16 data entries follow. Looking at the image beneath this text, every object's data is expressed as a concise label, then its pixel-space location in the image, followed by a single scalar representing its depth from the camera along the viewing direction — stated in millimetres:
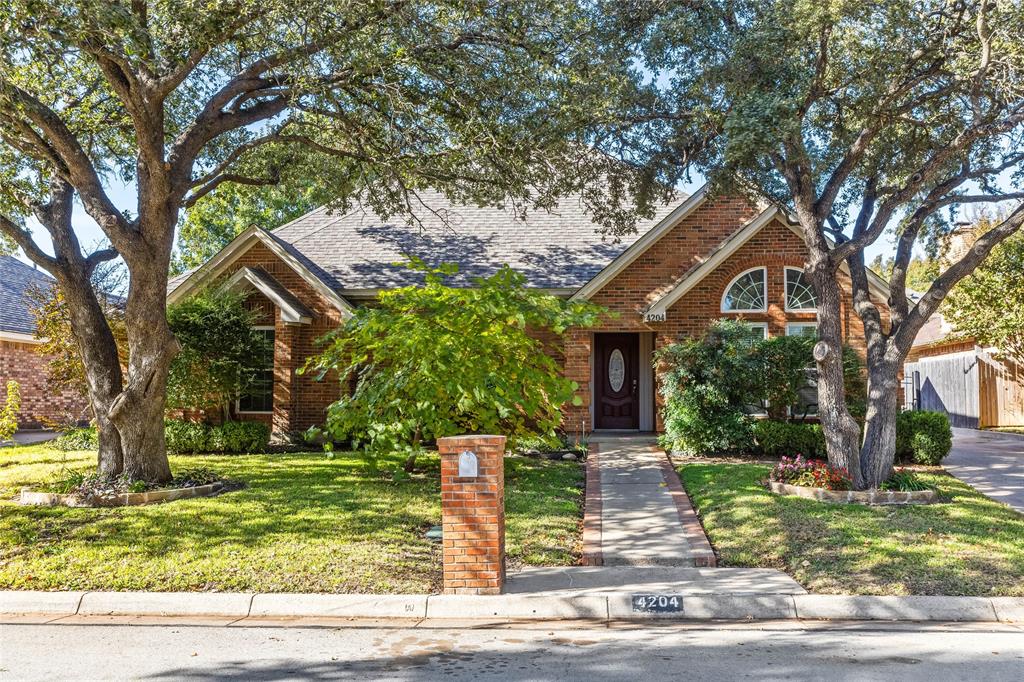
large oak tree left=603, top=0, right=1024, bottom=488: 10039
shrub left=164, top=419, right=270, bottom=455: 15539
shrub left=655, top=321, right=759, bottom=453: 14281
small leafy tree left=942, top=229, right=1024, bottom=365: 20875
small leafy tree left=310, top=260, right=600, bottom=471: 9859
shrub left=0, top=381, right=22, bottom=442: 13810
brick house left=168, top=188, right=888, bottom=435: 16422
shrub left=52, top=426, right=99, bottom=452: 15758
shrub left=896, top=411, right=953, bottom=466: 13789
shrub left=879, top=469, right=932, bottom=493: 10617
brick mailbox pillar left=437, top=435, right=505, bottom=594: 7070
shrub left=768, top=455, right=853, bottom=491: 10648
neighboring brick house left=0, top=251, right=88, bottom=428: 22422
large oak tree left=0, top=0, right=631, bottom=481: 9602
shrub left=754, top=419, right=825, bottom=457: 14211
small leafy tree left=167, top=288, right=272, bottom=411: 15203
